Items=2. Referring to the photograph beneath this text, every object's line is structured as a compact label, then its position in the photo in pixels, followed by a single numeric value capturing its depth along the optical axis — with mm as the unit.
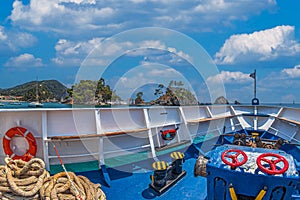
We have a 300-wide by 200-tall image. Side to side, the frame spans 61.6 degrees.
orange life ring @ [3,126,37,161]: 4851
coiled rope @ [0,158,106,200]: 3674
